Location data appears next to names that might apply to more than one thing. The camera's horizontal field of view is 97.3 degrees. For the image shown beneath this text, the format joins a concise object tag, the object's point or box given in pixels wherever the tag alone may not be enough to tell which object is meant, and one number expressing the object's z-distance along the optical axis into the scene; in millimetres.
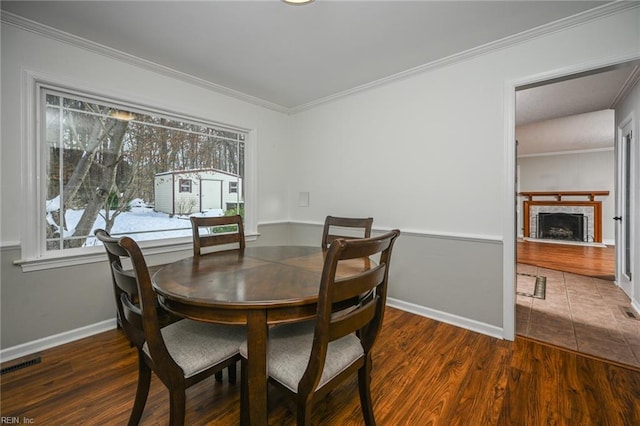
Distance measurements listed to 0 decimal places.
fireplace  7008
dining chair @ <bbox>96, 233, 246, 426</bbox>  1068
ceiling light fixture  1729
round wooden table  1113
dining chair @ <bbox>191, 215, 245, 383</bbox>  2154
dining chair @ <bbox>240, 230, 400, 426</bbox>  1024
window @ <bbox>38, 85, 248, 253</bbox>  2234
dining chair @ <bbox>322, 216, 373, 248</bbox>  2269
